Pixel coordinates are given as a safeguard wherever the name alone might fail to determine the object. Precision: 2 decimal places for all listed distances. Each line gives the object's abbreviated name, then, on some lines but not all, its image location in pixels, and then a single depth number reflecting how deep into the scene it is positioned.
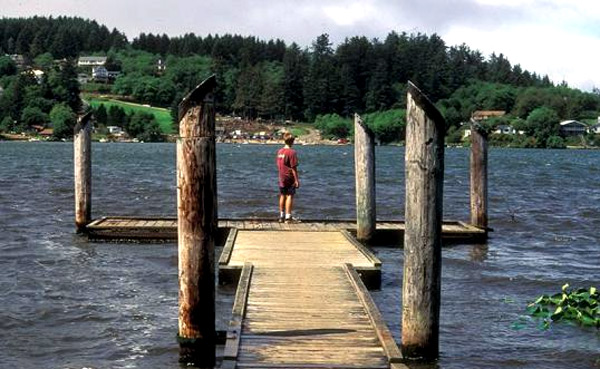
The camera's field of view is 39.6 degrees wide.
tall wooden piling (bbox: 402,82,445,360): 8.98
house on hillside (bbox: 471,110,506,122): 193.76
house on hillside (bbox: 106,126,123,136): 190.00
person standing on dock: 17.81
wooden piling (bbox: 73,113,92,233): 19.70
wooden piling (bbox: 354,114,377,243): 18.06
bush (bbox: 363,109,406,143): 183.62
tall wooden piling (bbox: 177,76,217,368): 8.86
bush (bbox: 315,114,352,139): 194.38
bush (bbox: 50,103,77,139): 181.38
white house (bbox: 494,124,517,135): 194.38
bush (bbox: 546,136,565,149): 193.62
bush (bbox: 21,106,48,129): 187.75
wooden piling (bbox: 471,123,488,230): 19.72
